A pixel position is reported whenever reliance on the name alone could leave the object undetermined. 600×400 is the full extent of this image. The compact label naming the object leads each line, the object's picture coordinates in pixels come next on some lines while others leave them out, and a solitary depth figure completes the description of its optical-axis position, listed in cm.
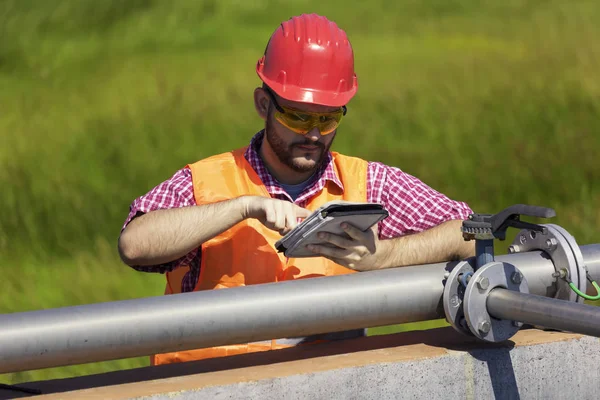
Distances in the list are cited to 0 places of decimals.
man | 571
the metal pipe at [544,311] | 414
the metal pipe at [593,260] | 504
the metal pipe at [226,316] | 418
